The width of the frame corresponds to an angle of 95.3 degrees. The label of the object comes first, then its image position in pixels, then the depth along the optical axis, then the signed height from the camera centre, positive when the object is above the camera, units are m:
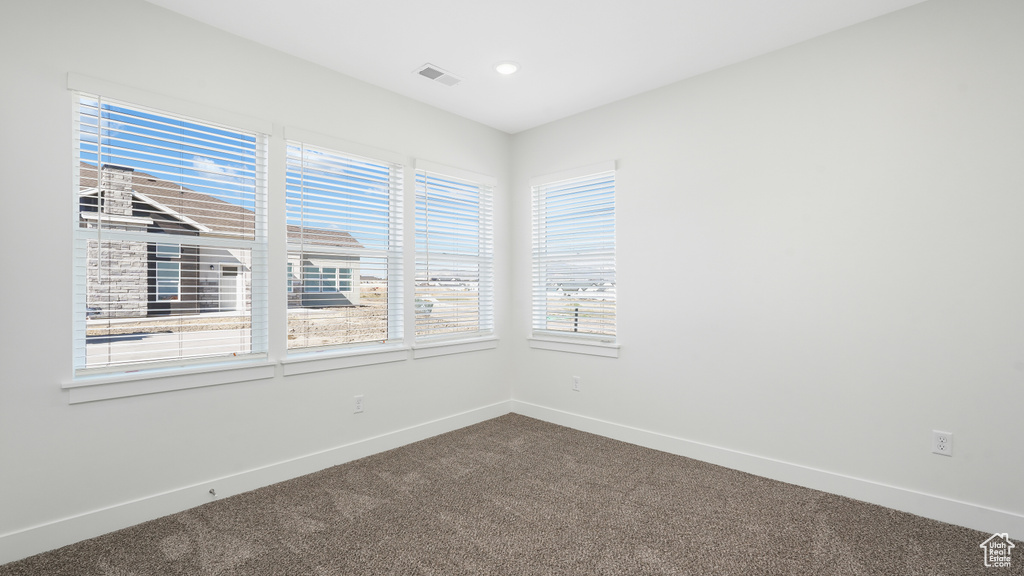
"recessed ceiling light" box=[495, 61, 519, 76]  3.13 +1.49
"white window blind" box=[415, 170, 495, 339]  3.88 +0.26
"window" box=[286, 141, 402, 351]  3.10 +0.27
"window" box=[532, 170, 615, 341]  3.88 +0.26
